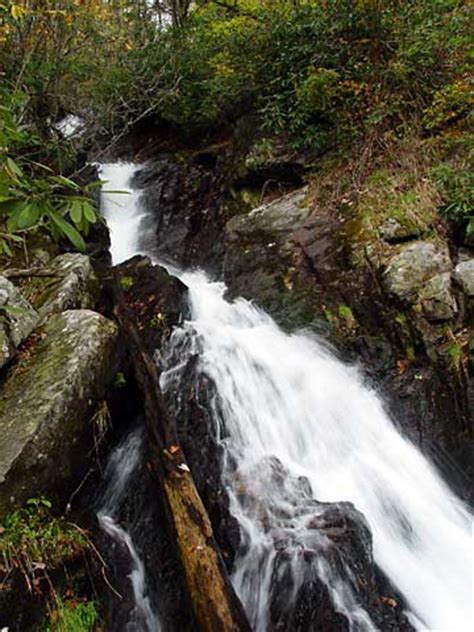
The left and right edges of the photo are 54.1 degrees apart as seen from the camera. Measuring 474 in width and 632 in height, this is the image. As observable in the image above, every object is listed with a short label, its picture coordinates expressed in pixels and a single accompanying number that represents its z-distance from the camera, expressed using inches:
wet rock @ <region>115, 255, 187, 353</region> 206.5
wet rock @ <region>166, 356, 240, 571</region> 137.3
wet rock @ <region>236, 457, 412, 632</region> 119.6
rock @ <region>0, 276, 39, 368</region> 150.0
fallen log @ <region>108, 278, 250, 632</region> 103.3
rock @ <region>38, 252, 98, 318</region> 184.5
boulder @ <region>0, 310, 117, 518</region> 125.9
